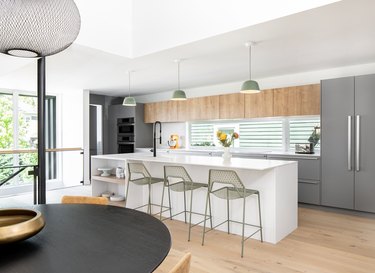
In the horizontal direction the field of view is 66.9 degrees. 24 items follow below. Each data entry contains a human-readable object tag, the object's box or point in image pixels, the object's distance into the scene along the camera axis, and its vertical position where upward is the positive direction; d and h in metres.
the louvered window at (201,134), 6.83 +0.02
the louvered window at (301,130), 5.34 +0.09
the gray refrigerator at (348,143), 4.07 -0.12
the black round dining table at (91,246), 1.03 -0.47
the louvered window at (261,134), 5.82 +0.01
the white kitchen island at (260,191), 3.22 -0.70
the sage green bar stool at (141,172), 4.00 -0.57
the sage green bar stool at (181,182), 3.56 -0.60
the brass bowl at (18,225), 1.12 -0.39
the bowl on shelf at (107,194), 5.07 -1.06
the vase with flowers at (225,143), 3.80 -0.11
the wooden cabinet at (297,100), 4.85 +0.61
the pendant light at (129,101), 5.08 +0.60
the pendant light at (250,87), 3.57 +0.61
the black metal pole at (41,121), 2.85 +0.14
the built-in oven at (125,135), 7.45 +0.00
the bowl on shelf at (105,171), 4.98 -0.63
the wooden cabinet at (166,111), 6.75 +0.59
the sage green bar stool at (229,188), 3.01 -0.60
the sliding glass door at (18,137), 6.05 -0.03
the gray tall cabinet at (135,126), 7.38 +0.25
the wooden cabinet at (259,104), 5.36 +0.59
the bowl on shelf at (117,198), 4.84 -1.08
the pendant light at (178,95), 4.47 +0.63
